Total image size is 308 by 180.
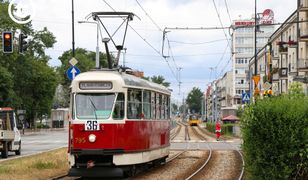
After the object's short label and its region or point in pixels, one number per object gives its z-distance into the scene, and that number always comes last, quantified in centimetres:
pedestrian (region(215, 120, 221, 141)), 4920
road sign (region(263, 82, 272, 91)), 3316
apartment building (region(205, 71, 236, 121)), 15088
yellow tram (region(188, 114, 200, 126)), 11625
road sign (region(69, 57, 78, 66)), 2541
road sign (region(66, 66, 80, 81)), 2520
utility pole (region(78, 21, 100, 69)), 3086
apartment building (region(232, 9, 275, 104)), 14825
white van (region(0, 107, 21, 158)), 2825
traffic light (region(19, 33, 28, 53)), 2758
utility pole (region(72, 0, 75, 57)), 2969
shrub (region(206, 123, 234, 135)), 6424
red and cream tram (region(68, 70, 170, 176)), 1736
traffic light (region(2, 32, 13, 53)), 2431
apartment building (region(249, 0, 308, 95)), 5634
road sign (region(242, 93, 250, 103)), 3723
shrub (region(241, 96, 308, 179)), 1282
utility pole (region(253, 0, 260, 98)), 3481
